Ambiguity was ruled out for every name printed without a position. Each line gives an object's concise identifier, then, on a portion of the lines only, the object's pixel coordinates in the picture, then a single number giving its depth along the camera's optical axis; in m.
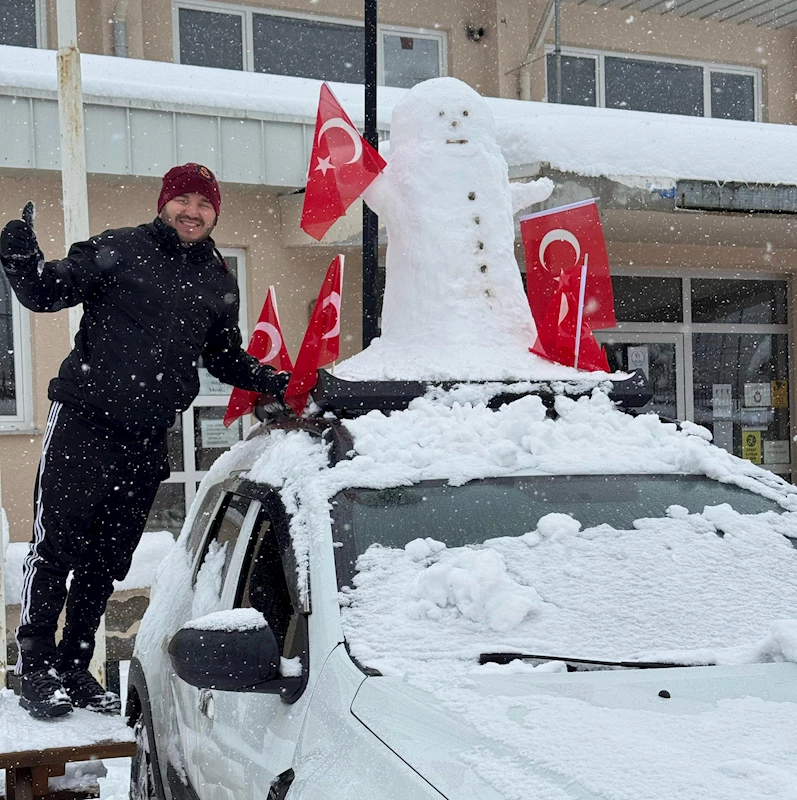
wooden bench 2.88
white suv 1.84
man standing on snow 3.57
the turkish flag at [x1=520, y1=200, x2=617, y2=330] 4.38
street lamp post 5.30
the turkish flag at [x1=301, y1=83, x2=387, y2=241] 4.14
